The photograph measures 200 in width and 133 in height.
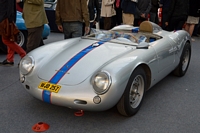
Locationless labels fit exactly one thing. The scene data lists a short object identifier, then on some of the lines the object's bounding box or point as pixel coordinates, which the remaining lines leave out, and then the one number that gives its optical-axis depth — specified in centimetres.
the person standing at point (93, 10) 621
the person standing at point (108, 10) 722
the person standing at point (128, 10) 639
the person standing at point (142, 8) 655
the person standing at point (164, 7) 743
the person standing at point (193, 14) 727
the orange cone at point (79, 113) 298
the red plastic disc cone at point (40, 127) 264
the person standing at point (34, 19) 431
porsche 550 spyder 259
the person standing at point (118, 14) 751
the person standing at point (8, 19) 436
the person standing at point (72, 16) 442
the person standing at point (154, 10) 771
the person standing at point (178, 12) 621
